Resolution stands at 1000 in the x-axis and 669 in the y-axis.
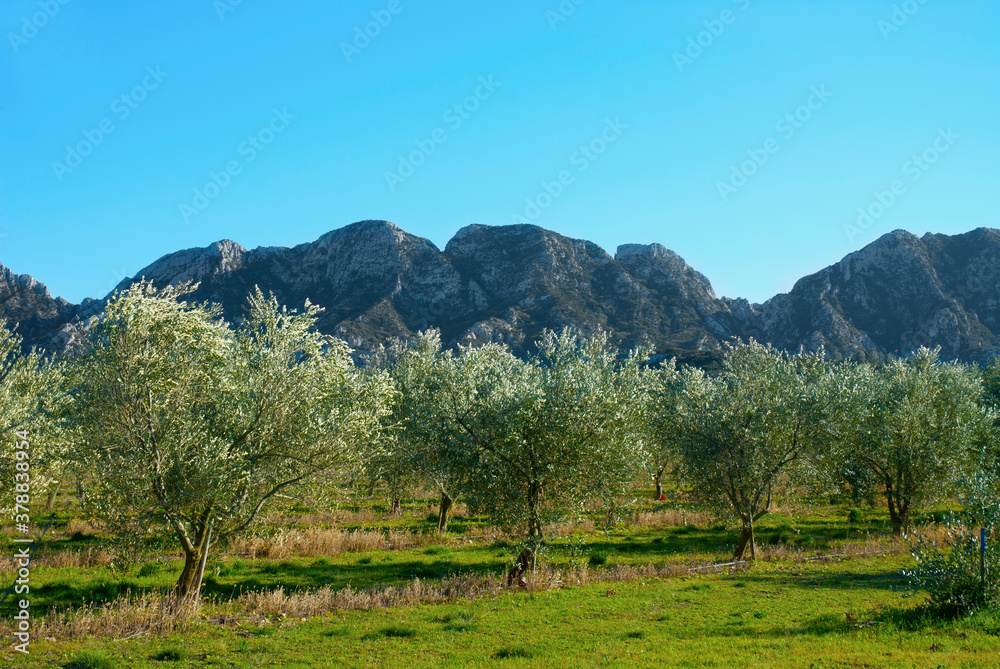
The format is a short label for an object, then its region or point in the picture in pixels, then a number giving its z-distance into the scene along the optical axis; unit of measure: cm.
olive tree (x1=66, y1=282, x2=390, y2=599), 1625
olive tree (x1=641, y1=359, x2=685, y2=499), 2909
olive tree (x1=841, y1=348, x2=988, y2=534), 3347
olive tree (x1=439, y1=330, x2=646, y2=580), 2214
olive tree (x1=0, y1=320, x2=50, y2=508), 2472
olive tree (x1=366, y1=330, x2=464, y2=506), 2322
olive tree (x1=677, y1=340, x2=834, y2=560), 2725
